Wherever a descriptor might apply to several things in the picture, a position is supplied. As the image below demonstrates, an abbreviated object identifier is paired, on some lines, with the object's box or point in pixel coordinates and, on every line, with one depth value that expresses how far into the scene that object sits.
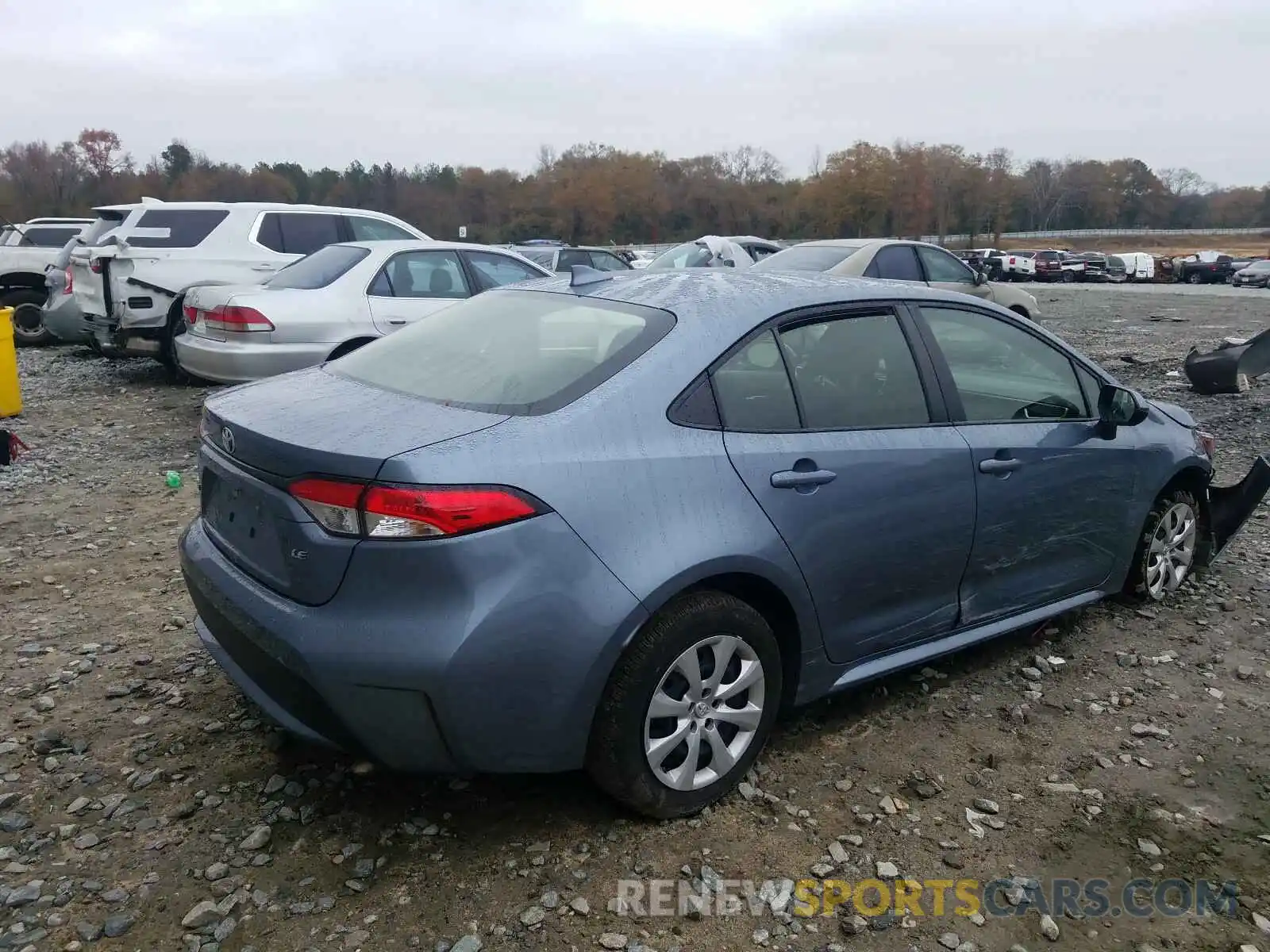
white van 47.44
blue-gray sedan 2.45
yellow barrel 8.67
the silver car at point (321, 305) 7.72
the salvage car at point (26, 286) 14.16
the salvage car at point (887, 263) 11.45
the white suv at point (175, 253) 9.88
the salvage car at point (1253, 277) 39.59
